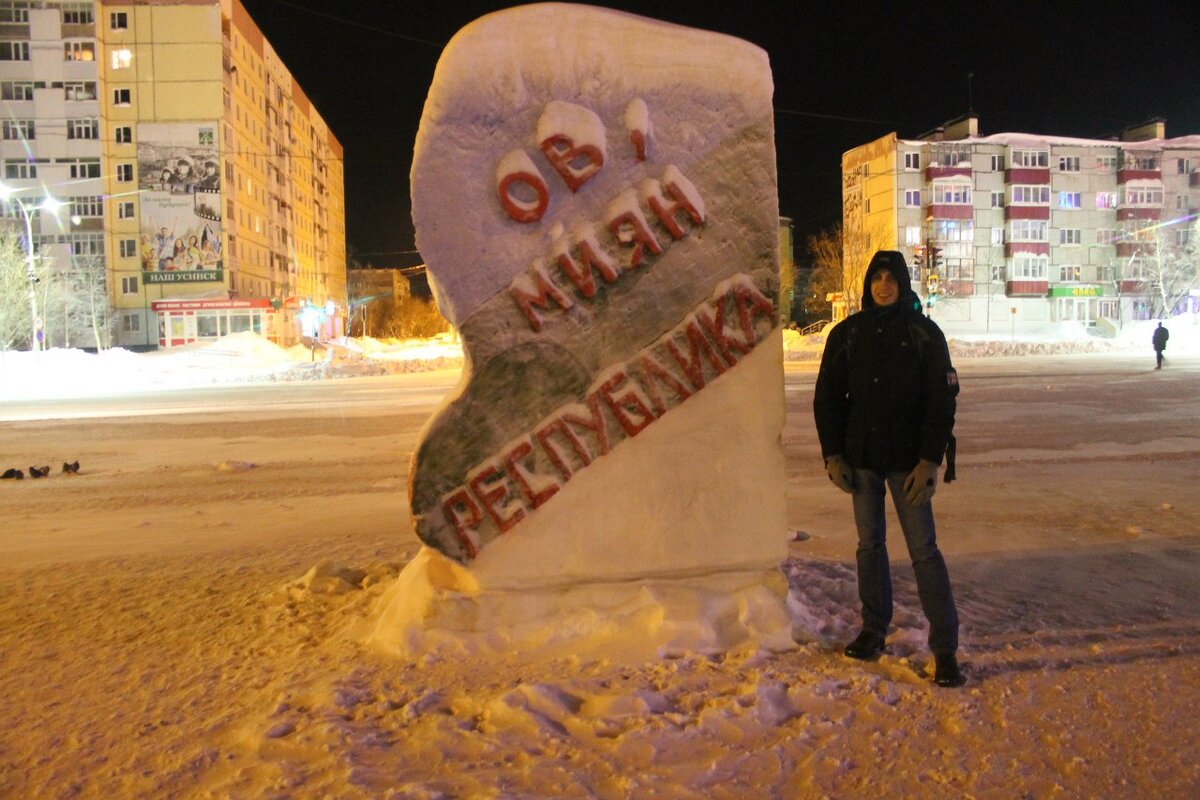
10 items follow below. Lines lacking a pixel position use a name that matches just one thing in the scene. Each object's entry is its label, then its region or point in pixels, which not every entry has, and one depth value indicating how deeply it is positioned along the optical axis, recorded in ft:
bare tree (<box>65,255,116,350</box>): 179.93
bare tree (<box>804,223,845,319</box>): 220.23
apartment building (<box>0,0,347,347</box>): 187.83
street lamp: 107.65
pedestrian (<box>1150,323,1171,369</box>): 89.53
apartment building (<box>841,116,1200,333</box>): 211.41
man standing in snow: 12.36
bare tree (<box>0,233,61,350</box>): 141.59
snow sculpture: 13.17
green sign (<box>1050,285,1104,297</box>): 215.72
